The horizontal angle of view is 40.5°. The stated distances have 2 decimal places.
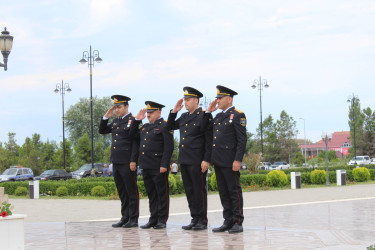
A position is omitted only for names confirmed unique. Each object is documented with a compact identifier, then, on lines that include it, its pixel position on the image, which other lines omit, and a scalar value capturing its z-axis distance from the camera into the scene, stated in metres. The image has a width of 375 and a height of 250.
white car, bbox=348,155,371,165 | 64.26
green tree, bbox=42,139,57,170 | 44.44
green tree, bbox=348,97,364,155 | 75.00
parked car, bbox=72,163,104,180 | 40.34
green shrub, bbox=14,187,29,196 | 23.70
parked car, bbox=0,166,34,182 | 35.84
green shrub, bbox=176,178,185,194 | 21.28
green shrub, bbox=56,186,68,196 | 22.12
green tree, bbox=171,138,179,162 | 49.53
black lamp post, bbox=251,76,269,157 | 45.06
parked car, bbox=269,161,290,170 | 60.39
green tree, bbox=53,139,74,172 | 44.25
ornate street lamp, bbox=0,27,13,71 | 12.99
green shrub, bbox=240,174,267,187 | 24.59
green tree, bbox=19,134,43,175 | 42.72
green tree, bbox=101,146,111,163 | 48.07
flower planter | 5.55
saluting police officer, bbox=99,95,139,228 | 8.90
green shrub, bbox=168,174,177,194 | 20.45
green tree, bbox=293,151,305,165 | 65.81
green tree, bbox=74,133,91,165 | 48.66
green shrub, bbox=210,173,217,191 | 22.17
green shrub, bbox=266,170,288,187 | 24.84
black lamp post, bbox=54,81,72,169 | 42.00
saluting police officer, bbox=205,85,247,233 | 7.88
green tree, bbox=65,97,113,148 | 67.00
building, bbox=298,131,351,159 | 112.74
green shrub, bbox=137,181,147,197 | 19.95
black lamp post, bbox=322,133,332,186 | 28.20
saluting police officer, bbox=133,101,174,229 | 8.58
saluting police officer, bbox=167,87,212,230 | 8.22
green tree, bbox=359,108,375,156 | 74.25
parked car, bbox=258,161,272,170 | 63.86
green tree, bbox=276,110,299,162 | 68.31
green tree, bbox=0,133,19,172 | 43.28
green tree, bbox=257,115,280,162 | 68.88
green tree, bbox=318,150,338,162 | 73.40
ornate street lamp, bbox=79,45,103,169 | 31.47
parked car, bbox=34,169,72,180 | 37.09
